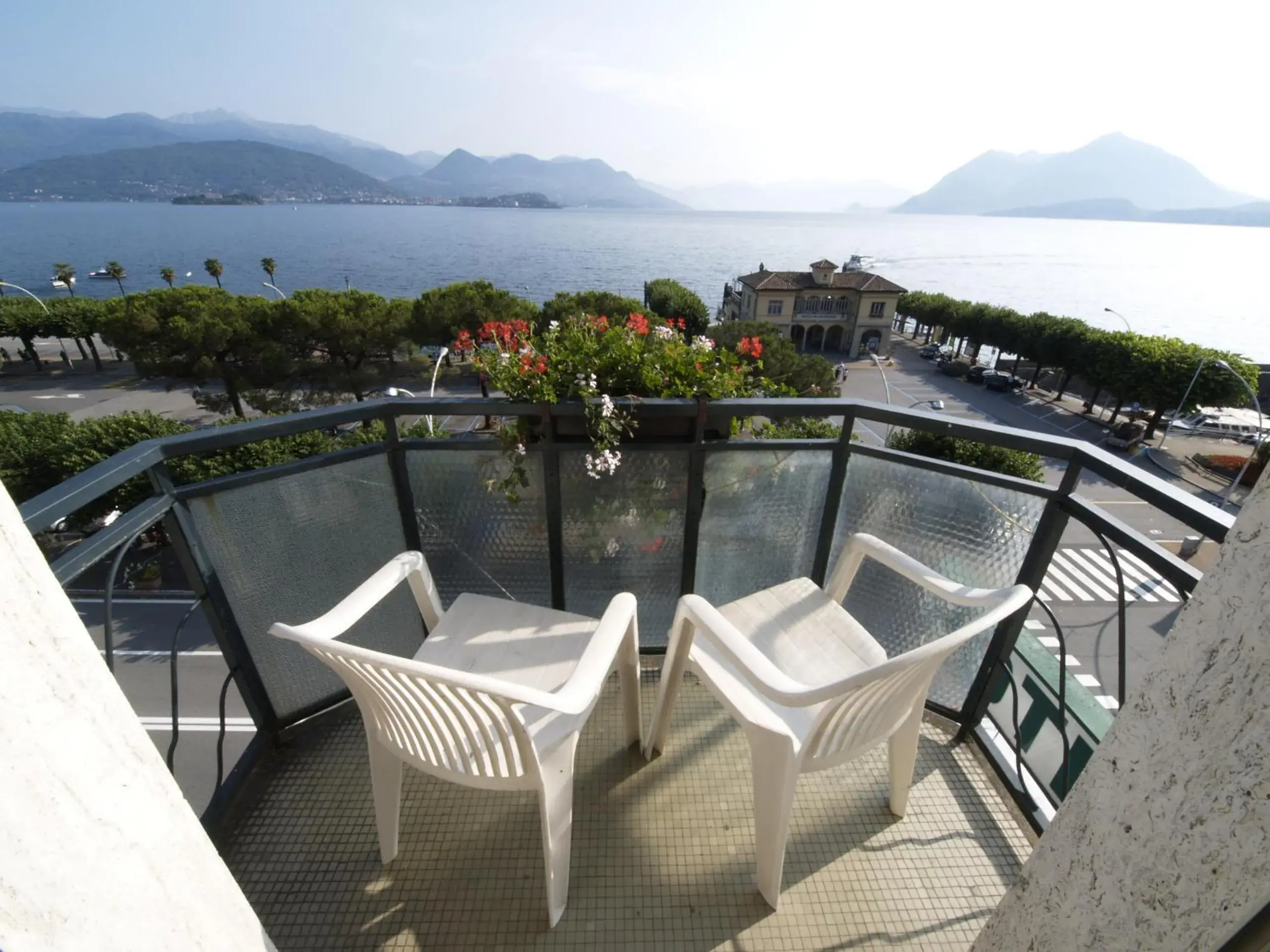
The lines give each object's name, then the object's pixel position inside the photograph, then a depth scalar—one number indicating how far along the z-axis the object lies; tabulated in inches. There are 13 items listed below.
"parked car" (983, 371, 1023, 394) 1306.6
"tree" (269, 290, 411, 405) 855.7
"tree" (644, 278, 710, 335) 1453.0
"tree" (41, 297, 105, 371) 1187.3
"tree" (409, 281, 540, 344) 914.1
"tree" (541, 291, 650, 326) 874.1
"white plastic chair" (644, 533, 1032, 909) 50.4
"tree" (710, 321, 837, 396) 721.0
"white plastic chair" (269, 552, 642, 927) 46.4
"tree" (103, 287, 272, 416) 789.2
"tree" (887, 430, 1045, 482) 429.7
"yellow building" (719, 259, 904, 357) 1679.4
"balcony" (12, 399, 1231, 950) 64.8
